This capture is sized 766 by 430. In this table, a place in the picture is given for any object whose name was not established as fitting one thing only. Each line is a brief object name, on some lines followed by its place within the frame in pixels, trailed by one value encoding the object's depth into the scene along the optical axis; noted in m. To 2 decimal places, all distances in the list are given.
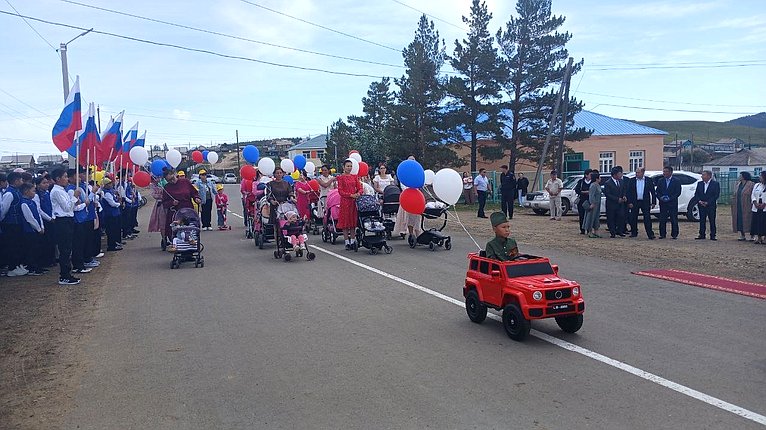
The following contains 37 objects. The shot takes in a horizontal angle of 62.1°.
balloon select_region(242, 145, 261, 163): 20.31
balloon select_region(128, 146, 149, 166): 18.85
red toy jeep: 7.04
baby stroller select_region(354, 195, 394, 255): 14.60
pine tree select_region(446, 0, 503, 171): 37.34
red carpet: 9.82
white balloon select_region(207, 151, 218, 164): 23.70
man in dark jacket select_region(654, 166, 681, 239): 16.94
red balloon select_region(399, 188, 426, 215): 13.25
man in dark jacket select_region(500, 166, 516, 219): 23.39
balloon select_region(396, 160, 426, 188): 13.21
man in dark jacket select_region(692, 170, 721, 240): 16.53
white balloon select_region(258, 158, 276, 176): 18.59
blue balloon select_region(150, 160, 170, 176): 19.00
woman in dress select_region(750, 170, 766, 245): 15.17
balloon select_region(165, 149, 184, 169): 20.39
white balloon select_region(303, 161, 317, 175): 22.56
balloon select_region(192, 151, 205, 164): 23.64
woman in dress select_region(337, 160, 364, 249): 14.94
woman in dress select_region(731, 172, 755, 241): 16.11
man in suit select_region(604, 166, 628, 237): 17.44
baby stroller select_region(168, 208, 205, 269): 13.39
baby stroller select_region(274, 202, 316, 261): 14.02
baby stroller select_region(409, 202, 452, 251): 15.27
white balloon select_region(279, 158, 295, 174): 17.39
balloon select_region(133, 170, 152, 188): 17.05
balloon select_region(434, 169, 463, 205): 11.38
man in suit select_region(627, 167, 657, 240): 17.23
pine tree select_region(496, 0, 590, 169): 37.34
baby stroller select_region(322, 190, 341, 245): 16.58
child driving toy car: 7.82
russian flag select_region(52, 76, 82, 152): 12.20
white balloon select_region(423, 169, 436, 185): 15.08
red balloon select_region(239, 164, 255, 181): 18.89
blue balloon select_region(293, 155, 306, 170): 21.08
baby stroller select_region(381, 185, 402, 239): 16.78
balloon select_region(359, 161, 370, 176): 16.38
